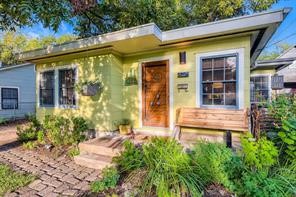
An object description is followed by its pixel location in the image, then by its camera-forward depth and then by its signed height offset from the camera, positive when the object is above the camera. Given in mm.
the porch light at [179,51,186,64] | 3779 +1142
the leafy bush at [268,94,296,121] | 2562 -203
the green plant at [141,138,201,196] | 1808 -1071
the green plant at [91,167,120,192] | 2139 -1348
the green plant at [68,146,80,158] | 3277 -1308
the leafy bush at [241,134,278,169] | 1864 -775
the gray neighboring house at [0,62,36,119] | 8217 +498
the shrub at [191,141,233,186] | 1983 -965
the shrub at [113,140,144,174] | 2316 -1058
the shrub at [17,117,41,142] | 4135 -1055
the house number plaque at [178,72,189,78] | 3763 +659
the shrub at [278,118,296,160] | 1966 -564
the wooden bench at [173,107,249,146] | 3122 -524
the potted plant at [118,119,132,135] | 4149 -939
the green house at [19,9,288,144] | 3269 +786
